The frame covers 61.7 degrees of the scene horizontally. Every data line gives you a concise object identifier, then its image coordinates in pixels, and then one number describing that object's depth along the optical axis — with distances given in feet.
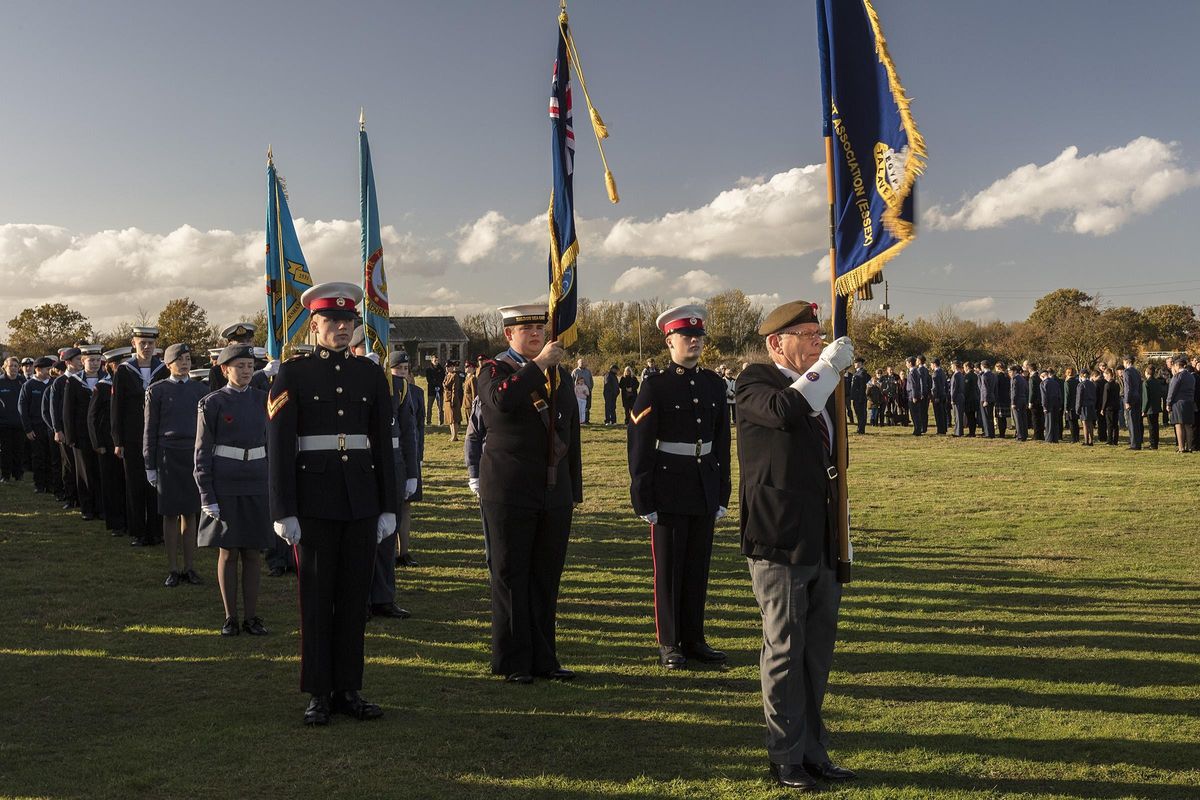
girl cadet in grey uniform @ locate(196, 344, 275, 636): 23.65
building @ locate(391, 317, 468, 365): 319.88
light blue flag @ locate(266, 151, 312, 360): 39.59
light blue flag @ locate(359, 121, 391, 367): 31.89
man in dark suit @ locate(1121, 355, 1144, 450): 77.30
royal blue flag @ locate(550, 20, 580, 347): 19.40
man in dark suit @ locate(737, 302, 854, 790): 14.69
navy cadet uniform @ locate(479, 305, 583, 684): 20.02
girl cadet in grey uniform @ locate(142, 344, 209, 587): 29.84
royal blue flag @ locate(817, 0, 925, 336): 15.98
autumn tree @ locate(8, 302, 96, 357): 200.85
